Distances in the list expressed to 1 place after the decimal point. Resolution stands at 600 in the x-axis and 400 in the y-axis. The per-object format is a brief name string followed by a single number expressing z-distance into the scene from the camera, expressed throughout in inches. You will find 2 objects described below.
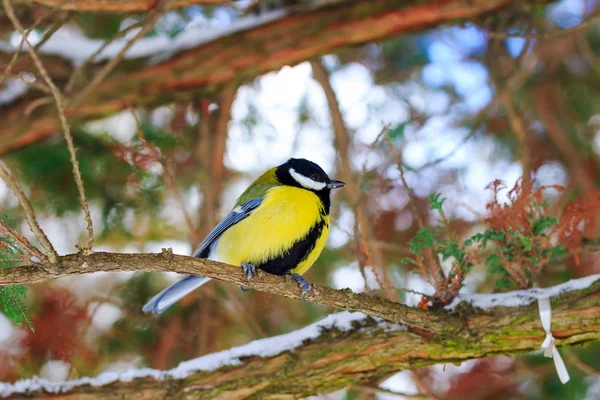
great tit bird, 239.3
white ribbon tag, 212.7
